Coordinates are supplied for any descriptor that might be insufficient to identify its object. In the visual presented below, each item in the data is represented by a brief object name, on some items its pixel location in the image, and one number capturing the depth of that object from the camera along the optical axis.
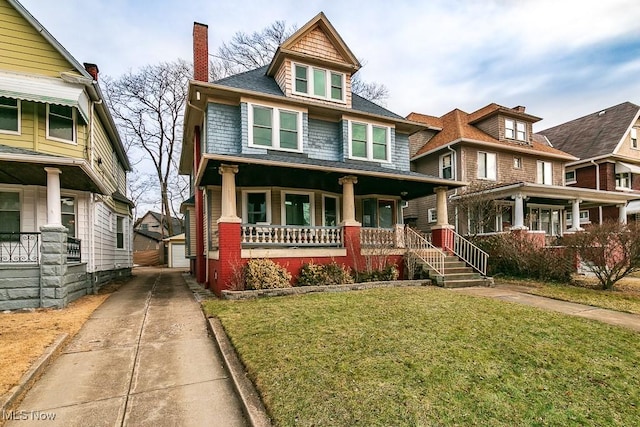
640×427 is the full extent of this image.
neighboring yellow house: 7.91
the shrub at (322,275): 9.75
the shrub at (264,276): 8.83
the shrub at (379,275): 10.53
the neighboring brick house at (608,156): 21.48
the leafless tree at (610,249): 9.36
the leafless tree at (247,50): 24.31
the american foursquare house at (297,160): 10.04
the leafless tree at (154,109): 26.75
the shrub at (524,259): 11.16
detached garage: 27.79
